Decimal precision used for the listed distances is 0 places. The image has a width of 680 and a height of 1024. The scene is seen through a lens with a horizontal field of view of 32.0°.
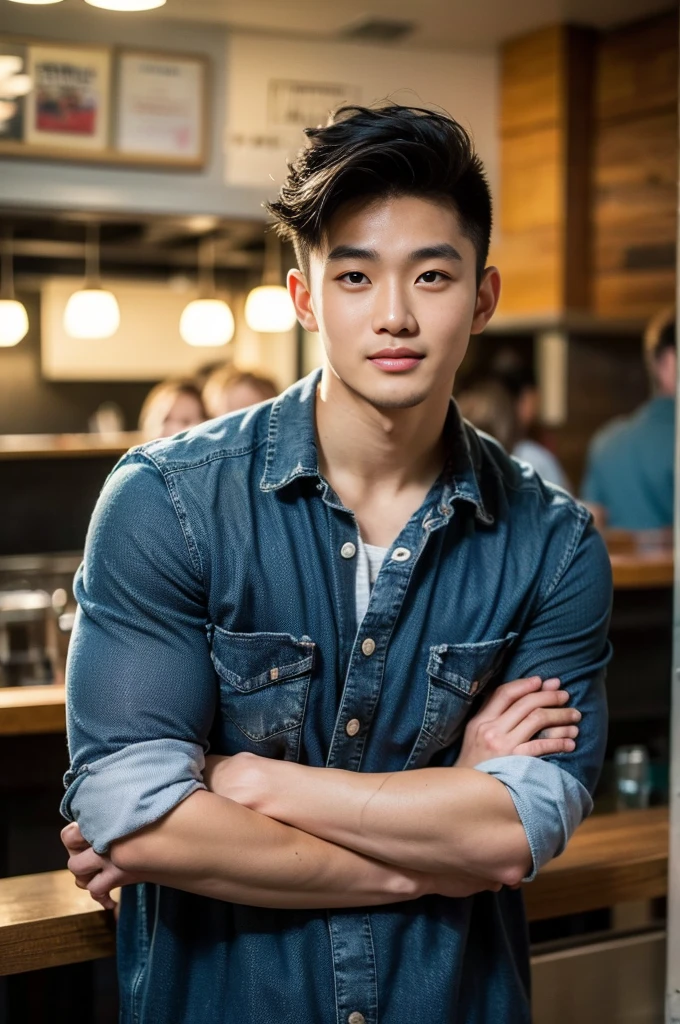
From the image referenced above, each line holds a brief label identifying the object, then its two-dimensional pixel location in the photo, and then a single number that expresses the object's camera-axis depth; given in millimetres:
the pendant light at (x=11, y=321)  5328
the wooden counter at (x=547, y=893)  1396
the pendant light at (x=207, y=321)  5793
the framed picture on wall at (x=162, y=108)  4715
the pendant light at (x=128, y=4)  1888
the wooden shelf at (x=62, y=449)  3377
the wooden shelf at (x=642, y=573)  2488
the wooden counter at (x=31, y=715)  1715
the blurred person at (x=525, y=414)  4445
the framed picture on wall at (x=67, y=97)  4406
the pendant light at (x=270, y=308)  5723
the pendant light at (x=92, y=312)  5457
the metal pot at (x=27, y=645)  2719
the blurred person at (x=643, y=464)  3682
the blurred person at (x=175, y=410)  4109
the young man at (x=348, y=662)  1190
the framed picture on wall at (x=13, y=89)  4073
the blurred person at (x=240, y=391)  3953
